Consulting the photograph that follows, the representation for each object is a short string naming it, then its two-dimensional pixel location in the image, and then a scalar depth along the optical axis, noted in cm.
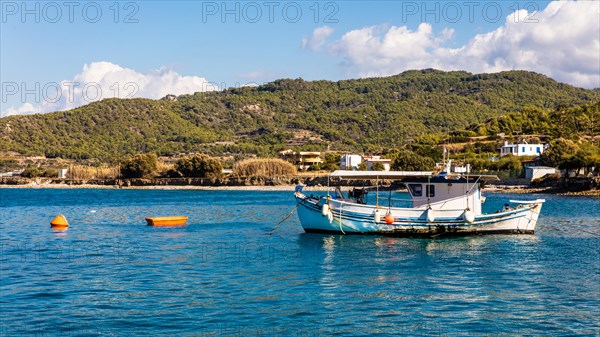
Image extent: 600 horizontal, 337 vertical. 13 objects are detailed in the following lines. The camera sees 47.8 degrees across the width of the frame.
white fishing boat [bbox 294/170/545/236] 3447
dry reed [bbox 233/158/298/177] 12750
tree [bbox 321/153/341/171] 13348
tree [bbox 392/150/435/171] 10541
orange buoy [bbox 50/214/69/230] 4494
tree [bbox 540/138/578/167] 9569
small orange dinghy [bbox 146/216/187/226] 4553
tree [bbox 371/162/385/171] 10832
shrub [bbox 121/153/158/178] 13238
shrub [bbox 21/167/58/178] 14400
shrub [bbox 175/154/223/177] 12975
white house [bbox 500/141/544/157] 11894
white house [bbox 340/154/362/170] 12275
